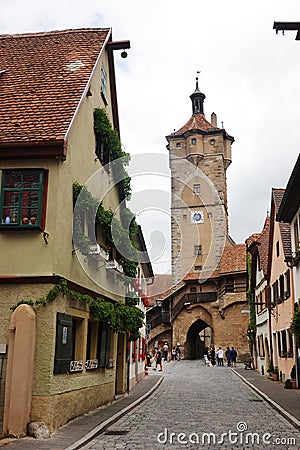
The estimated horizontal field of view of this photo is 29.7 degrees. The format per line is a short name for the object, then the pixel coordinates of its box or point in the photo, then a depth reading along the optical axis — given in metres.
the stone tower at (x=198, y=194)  62.81
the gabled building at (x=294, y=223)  19.00
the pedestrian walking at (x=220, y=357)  41.06
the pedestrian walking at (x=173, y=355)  51.00
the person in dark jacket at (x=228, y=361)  41.12
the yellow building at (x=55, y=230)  10.57
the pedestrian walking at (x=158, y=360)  36.54
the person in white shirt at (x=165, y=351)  49.48
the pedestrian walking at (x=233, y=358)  40.50
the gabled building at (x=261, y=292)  29.84
